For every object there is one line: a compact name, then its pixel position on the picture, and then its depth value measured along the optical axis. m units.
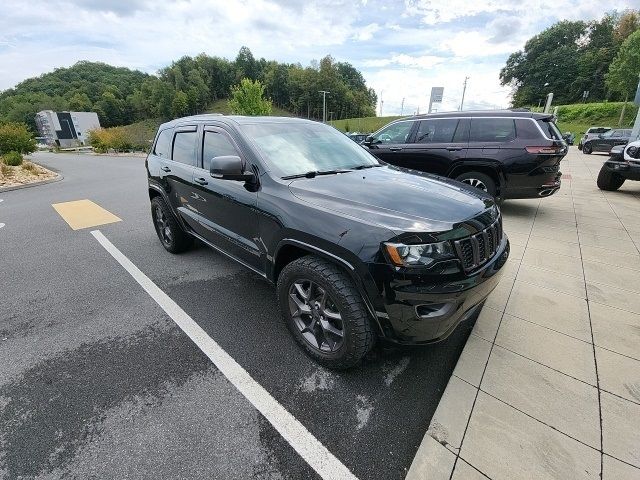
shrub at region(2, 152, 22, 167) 14.60
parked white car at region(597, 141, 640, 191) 6.59
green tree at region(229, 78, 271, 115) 41.00
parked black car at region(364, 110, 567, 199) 5.21
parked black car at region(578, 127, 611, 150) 19.37
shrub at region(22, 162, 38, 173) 14.32
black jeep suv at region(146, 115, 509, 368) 1.81
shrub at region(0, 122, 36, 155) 17.08
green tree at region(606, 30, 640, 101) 33.16
